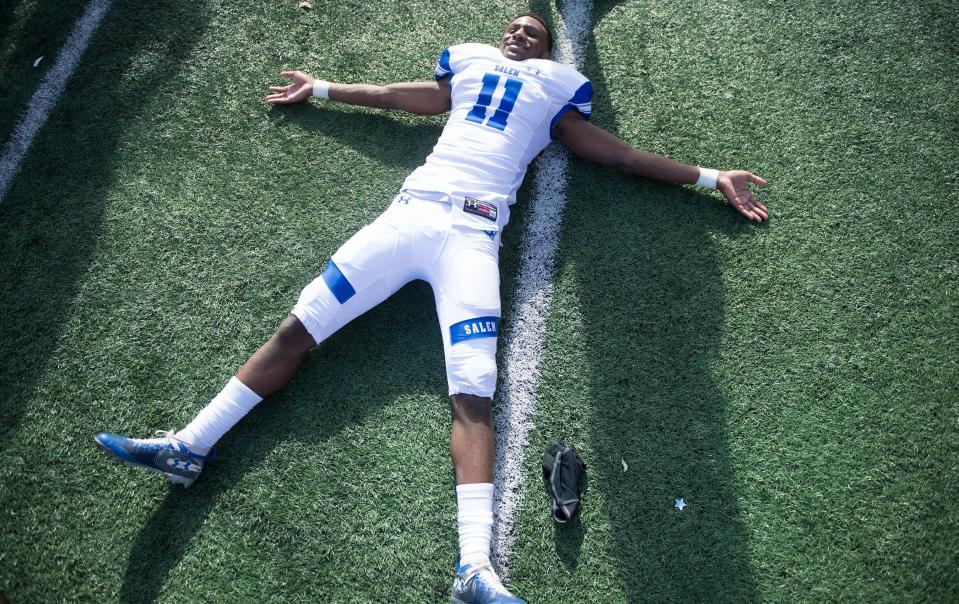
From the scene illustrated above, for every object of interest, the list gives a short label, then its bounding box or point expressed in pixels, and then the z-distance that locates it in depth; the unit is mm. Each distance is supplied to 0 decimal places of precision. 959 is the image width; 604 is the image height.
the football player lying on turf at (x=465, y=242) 2762
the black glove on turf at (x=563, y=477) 2765
